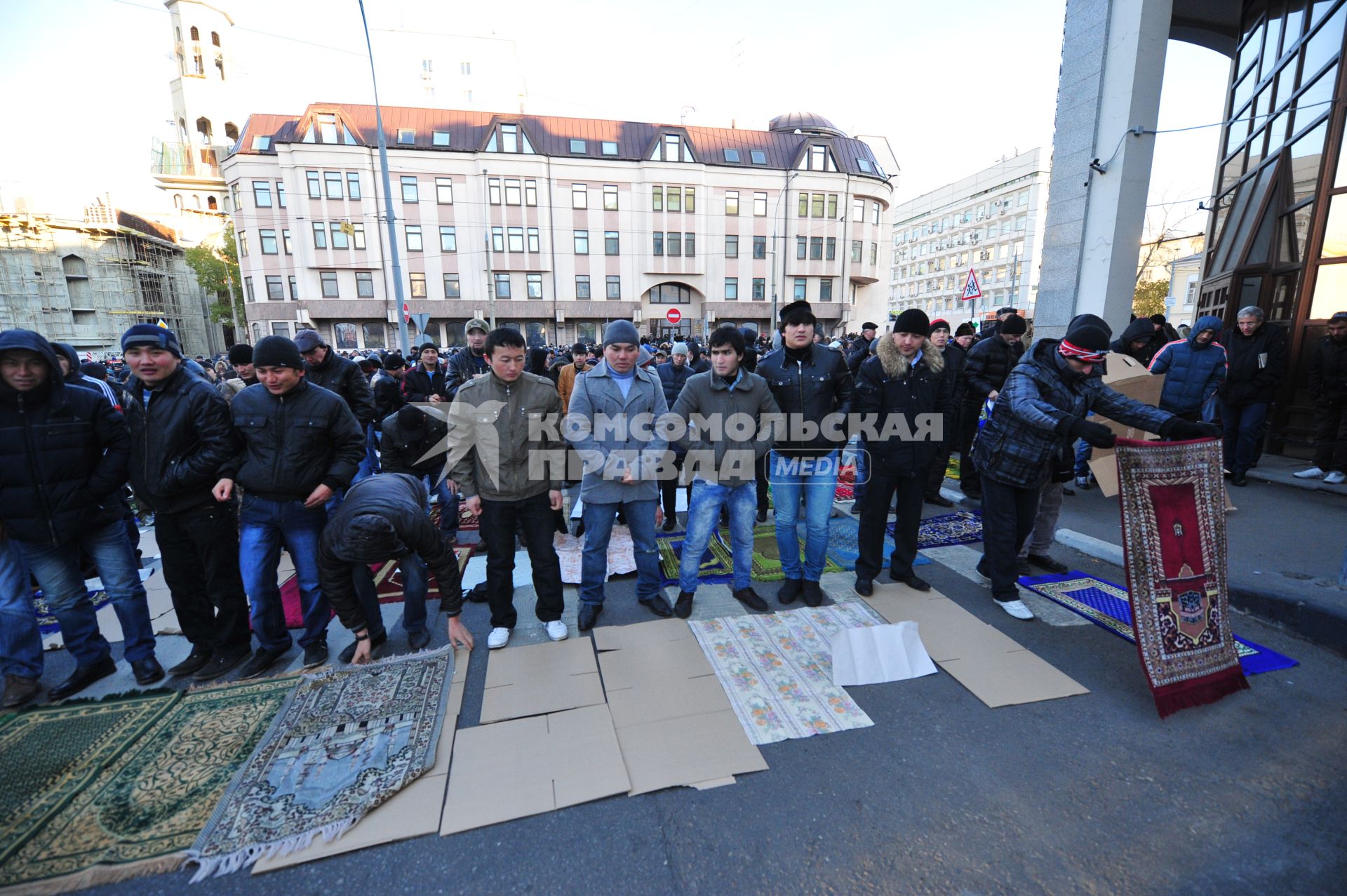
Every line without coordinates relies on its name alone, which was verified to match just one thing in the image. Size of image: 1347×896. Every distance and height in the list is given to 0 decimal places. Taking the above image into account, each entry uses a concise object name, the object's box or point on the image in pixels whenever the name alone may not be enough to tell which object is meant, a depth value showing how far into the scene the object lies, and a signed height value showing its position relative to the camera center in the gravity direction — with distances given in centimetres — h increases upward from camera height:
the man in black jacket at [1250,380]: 591 -41
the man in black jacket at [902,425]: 392 -57
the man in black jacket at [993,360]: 568 -16
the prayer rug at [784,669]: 273 -186
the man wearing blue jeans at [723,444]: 377 -68
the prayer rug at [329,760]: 210 -185
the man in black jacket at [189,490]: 302 -77
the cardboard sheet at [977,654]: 292 -184
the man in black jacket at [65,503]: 284 -81
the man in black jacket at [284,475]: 316 -73
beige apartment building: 2830 +701
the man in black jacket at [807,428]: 388 -58
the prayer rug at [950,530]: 512 -181
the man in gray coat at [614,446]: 373 -68
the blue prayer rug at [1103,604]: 313 -181
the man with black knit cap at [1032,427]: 342 -51
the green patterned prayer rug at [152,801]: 199 -186
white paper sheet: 308 -181
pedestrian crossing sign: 1141 +119
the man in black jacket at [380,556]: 297 -118
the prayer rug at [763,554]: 459 -189
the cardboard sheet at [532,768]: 223 -186
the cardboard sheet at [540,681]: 288 -187
